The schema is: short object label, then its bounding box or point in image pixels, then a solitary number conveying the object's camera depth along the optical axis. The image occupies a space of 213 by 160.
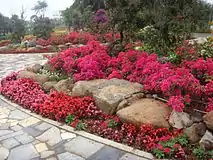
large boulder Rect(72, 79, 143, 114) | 3.10
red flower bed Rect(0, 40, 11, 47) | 11.86
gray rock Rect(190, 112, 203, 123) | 2.61
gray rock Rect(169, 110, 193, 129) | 2.57
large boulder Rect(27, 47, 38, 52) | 9.30
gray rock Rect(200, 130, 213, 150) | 2.30
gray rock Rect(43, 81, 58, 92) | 4.14
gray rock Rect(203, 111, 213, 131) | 2.40
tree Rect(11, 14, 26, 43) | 11.79
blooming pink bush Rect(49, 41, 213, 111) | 2.82
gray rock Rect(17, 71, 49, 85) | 4.44
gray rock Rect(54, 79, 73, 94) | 3.93
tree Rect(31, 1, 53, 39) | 11.17
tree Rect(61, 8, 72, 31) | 13.25
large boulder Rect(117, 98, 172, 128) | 2.66
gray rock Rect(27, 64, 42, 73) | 5.14
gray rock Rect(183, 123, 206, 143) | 2.45
